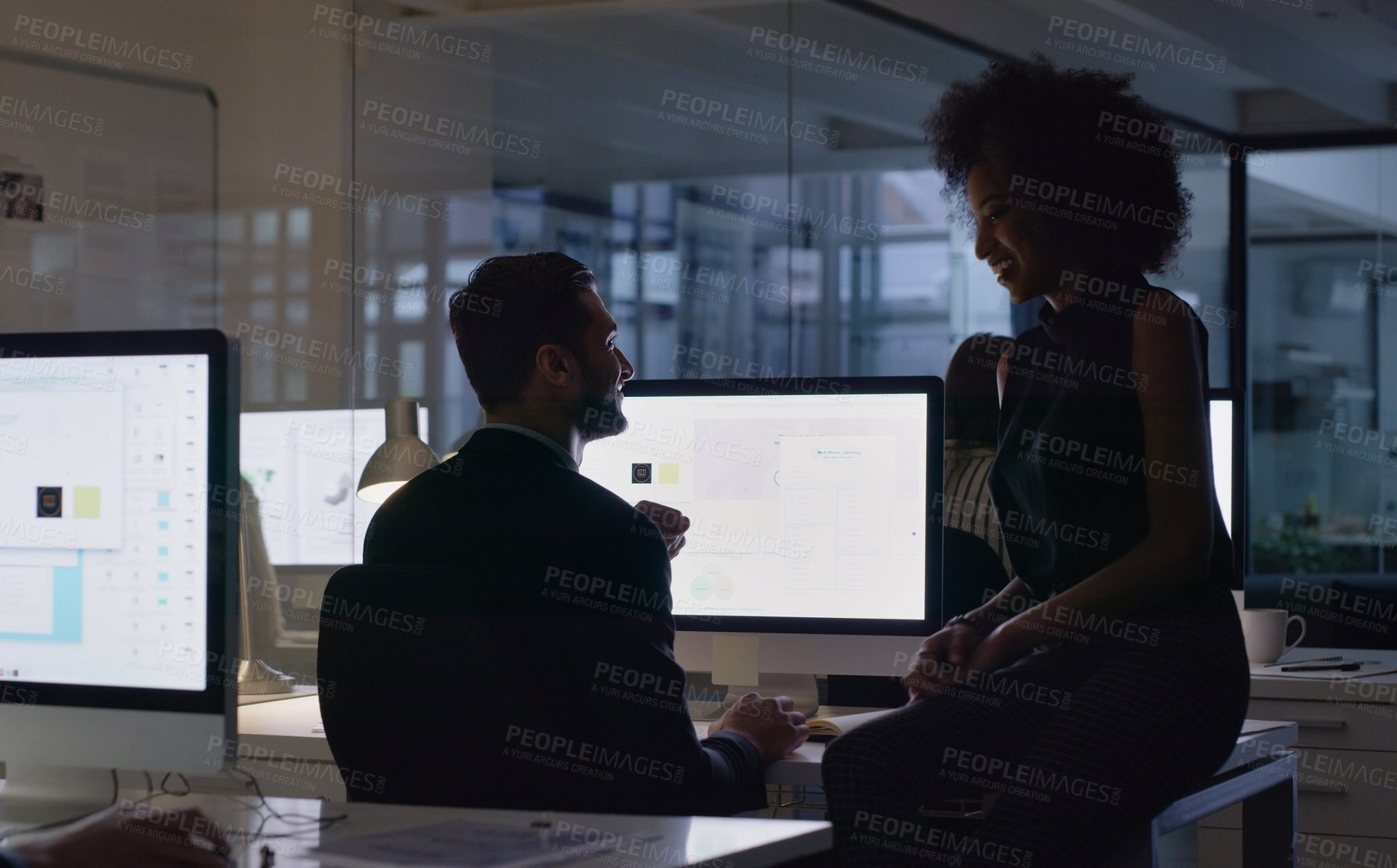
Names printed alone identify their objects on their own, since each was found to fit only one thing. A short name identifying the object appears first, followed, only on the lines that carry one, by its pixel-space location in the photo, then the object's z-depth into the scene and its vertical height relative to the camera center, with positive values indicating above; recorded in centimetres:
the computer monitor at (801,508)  198 -12
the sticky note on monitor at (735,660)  206 -36
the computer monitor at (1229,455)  278 -5
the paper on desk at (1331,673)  258 -48
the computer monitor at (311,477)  347 -14
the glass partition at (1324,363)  661 +37
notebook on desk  186 -43
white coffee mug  283 -43
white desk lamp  237 -4
